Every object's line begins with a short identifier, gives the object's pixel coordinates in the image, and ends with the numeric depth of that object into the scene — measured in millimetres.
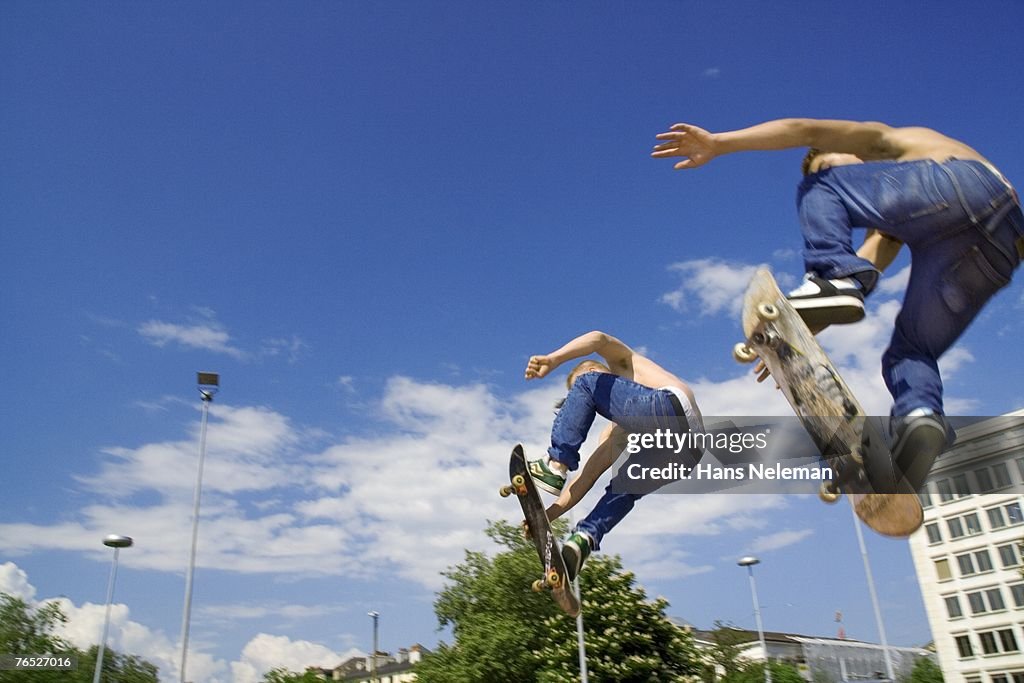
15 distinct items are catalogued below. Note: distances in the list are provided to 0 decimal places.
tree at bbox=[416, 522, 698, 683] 32562
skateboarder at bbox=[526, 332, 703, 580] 4746
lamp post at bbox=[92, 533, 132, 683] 31047
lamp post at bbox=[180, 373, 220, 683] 26266
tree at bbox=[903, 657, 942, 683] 47062
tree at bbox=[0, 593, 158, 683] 44562
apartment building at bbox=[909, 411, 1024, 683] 37062
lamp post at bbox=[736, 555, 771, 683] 37344
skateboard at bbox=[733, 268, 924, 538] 3258
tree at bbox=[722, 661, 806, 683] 37906
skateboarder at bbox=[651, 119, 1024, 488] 3414
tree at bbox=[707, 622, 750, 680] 42250
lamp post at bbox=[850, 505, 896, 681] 26125
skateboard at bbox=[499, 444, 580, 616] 5020
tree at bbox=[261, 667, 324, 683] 51678
